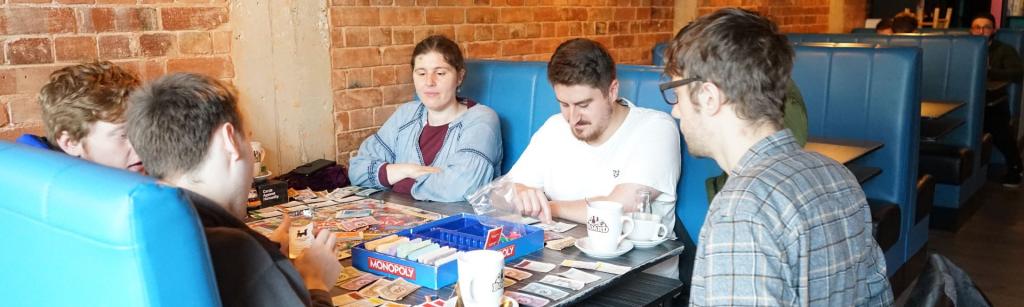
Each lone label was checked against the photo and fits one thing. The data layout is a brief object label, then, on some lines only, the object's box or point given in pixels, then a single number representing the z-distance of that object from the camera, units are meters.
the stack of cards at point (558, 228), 2.45
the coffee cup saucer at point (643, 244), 2.21
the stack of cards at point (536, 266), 2.04
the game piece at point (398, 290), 1.85
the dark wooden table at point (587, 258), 1.87
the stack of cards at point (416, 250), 1.95
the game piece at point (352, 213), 2.64
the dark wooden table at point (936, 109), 4.22
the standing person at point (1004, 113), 6.20
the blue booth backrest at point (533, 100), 2.91
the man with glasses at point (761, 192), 1.33
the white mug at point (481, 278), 1.69
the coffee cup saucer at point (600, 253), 2.12
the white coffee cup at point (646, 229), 2.22
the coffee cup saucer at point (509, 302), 1.73
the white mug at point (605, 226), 2.11
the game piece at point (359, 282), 1.92
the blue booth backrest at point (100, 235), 1.08
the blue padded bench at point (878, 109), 3.67
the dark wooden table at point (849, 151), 3.15
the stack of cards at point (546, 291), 1.85
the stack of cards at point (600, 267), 2.03
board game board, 2.36
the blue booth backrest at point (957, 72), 5.13
